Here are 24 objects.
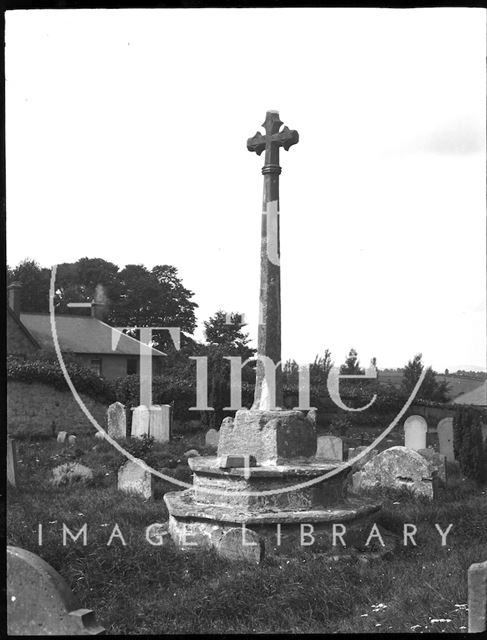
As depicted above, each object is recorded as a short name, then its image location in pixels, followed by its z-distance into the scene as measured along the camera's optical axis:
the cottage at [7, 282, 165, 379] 28.05
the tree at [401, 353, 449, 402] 30.42
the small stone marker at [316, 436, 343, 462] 13.02
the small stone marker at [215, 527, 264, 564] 6.20
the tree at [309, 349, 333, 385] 26.28
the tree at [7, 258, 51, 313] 37.78
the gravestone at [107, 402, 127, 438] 17.95
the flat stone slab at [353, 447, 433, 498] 9.66
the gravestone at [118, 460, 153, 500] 9.42
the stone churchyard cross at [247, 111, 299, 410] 7.35
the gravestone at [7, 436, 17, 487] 10.24
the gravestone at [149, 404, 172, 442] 17.39
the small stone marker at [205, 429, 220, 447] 16.21
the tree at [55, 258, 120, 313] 32.34
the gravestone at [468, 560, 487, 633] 3.50
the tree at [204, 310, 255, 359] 23.55
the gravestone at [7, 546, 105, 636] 3.33
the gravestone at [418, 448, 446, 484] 11.13
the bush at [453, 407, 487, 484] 11.98
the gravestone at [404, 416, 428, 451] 15.34
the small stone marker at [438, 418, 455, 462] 14.45
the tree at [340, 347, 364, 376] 26.38
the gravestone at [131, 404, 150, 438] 17.61
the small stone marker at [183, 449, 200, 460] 13.78
